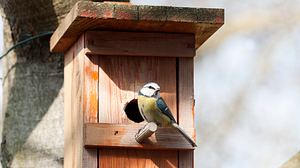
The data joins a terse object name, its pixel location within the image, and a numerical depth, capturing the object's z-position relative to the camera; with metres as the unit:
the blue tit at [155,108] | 6.71
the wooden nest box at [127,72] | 6.80
